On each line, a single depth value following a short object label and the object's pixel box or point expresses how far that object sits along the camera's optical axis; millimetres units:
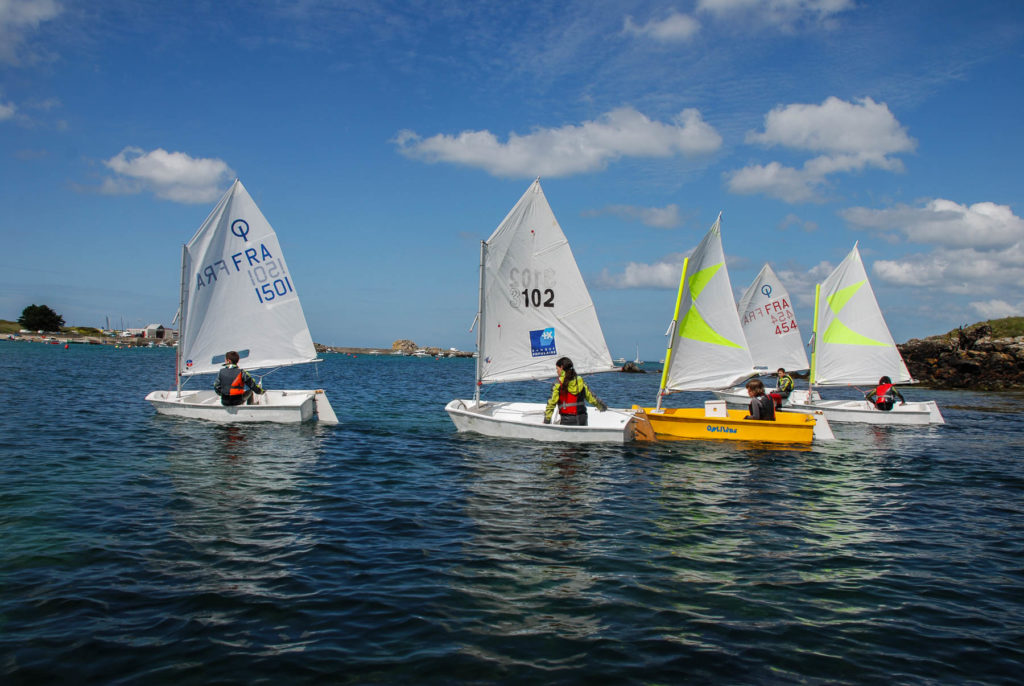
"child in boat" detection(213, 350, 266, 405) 20859
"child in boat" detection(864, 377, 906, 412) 27500
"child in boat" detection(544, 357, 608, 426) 18375
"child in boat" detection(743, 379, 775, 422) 19438
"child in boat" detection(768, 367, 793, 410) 28836
